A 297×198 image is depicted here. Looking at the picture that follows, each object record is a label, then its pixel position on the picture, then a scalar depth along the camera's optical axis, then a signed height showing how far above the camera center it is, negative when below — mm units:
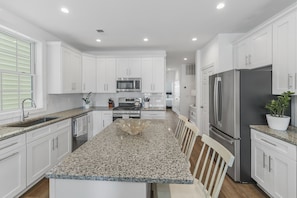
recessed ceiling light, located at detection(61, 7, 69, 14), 1920 +1352
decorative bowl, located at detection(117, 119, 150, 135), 1425 -341
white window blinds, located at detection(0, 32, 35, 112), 1993 +456
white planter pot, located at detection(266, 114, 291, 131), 1603 -324
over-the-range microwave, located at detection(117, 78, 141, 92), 3597 +356
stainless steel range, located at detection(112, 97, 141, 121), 3342 -384
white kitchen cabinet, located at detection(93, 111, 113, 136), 3417 -552
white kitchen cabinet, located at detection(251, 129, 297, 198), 1315 -804
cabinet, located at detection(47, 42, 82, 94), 2660 +653
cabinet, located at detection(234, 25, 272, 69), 1959 +832
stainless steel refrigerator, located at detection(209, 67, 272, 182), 1878 -173
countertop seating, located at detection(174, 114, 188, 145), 1886 -446
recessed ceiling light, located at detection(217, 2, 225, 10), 1842 +1358
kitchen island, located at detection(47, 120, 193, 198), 742 -454
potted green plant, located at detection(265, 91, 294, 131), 1579 -220
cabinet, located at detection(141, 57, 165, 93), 3634 +649
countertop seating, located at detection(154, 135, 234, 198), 877 -771
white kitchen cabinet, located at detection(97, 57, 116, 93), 3689 +659
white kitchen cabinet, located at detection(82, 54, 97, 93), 3484 +672
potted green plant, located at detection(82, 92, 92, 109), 3667 -101
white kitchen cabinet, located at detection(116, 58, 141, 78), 3660 +879
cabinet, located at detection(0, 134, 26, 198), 1427 -821
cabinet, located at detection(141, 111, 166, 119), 3397 -444
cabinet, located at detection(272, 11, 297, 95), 1579 +578
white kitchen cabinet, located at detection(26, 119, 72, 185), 1752 -793
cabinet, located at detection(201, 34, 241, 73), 2784 +1024
